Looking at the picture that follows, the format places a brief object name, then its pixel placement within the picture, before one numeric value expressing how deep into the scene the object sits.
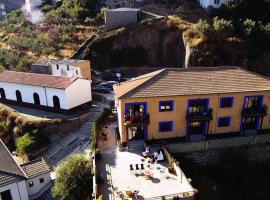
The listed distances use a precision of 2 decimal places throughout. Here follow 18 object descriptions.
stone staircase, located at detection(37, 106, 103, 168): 25.55
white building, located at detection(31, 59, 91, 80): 32.29
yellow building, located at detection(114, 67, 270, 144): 21.07
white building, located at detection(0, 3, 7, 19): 68.46
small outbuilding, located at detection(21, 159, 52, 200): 22.13
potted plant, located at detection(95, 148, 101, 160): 20.70
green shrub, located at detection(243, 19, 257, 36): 33.06
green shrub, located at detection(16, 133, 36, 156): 25.71
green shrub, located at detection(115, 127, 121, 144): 22.54
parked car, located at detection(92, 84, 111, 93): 32.38
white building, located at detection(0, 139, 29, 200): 19.99
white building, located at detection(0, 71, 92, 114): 27.89
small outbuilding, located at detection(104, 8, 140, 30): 38.64
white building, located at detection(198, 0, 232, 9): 38.40
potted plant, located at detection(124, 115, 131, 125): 20.84
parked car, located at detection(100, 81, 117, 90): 33.05
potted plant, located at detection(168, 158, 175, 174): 19.15
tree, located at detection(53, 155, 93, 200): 18.88
